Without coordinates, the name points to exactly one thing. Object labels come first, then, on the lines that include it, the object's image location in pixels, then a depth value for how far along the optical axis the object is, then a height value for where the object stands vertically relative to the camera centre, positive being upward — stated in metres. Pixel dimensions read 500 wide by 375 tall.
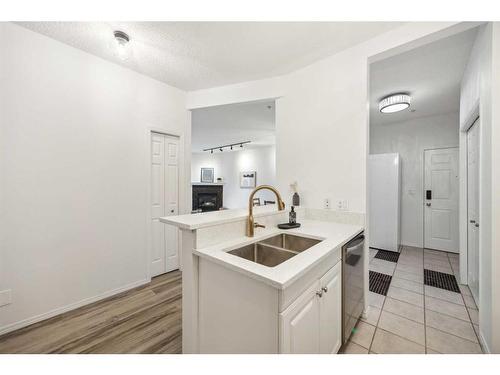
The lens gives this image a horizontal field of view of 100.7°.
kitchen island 0.96 -0.54
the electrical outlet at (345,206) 2.07 -0.18
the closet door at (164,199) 2.78 -0.16
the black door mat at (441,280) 2.52 -1.19
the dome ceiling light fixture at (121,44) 1.87 +1.37
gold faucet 1.48 -0.25
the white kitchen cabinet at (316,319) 0.96 -0.70
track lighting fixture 6.57 +1.41
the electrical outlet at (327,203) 2.20 -0.16
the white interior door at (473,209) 2.16 -0.23
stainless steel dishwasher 1.50 -0.75
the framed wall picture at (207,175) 8.47 +0.50
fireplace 7.22 -0.38
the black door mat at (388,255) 3.47 -1.18
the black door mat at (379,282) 2.47 -1.21
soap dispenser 1.89 -0.27
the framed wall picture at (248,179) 7.17 +0.30
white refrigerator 3.80 -0.25
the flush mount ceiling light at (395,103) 3.00 +1.26
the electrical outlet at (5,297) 1.71 -0.93
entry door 3.77 -0.20
